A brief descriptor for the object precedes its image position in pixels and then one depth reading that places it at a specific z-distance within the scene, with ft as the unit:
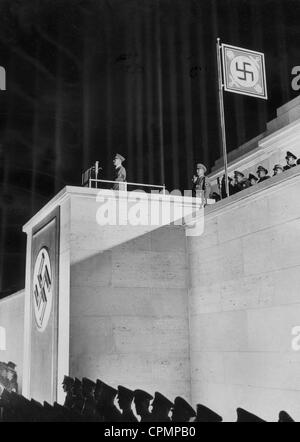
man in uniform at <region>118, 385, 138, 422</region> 26.13
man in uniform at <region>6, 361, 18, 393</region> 65.93
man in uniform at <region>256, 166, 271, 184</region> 42.63
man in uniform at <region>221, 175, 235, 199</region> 43.42
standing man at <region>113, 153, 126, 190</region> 44.45
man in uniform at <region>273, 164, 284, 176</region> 40.16
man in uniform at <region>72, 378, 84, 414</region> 29.86
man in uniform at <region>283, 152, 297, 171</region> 40.77
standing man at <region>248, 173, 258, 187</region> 43.70
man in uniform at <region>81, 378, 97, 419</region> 27.11
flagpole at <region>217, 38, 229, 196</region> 41.27
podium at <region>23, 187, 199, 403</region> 37.47
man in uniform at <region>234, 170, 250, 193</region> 42.57
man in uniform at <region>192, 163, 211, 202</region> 44.87
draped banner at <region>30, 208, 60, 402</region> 39.86
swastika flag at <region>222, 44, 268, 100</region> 48.03
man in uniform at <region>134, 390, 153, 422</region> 23.99
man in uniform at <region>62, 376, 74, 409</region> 31.12
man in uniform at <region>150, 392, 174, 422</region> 21.84
